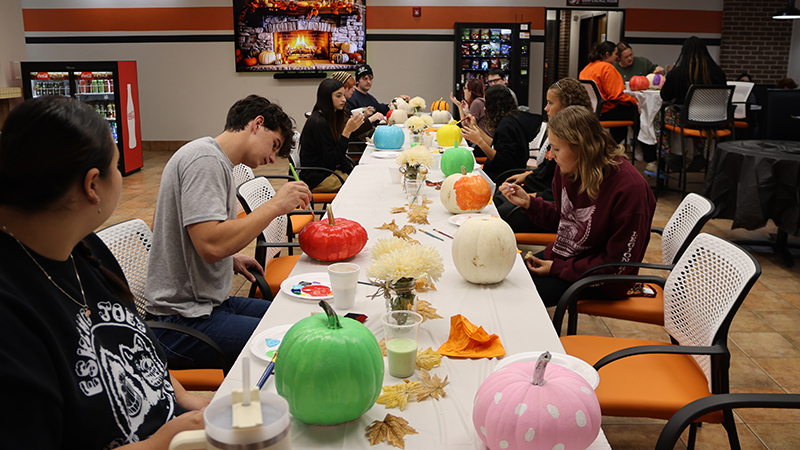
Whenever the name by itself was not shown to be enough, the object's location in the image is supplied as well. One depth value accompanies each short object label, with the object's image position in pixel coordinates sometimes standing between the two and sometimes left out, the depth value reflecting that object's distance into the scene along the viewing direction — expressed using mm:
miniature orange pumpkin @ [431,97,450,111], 7171
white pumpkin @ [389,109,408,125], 6348
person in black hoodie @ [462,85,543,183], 4668
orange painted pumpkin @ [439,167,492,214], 2863
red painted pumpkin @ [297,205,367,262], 2191
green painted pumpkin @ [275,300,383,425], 1176
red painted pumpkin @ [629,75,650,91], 7688
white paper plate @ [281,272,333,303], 1883
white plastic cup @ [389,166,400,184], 3693
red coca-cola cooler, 7848
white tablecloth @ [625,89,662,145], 7320
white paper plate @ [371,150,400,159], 4711
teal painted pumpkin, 5012
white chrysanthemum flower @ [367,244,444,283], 1546
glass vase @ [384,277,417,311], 1572
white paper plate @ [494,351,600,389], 1410
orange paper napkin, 1552
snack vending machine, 9734
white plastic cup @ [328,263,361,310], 1767
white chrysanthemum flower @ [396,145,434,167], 3207
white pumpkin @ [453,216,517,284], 1975
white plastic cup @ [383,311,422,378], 1410
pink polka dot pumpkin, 1095
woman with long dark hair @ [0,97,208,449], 980
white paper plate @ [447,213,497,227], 2750
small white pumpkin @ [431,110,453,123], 6773
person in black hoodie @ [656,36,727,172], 6668
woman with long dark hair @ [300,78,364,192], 4723
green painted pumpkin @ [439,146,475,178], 3736
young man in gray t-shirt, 2055
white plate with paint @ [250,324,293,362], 1521
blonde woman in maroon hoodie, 2453
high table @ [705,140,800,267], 4465
